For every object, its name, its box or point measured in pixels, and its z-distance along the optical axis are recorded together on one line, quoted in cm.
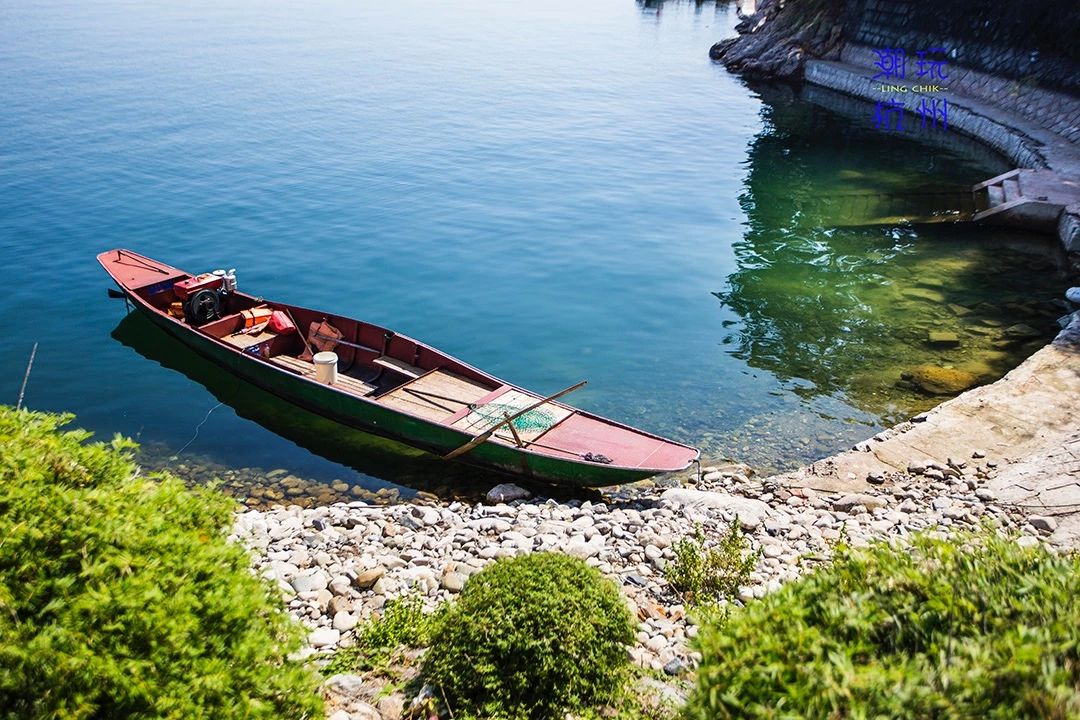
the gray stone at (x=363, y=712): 689
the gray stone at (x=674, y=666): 759
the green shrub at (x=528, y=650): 679
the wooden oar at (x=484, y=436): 1414
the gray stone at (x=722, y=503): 1182
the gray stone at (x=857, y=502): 1257
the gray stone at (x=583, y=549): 1058
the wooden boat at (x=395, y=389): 1438
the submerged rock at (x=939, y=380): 1770
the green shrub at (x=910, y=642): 402
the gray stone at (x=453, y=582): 981
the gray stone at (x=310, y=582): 985
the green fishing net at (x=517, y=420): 1516
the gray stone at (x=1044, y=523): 1095
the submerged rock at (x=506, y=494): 1432
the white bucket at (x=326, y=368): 1650
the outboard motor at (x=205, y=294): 1856
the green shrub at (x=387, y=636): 780
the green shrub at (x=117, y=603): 473
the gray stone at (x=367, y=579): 993
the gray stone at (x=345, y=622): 894
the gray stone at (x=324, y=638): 845
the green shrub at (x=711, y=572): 941
